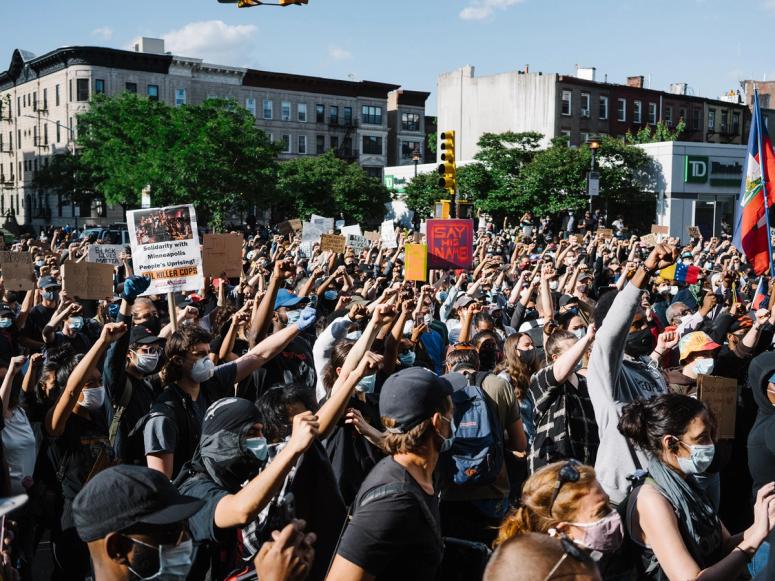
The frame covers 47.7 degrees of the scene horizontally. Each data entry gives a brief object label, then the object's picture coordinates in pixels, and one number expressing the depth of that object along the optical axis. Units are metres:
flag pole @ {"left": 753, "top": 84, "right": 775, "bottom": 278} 9.73
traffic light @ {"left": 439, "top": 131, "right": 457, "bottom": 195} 18.11
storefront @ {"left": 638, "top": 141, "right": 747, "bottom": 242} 48.69
